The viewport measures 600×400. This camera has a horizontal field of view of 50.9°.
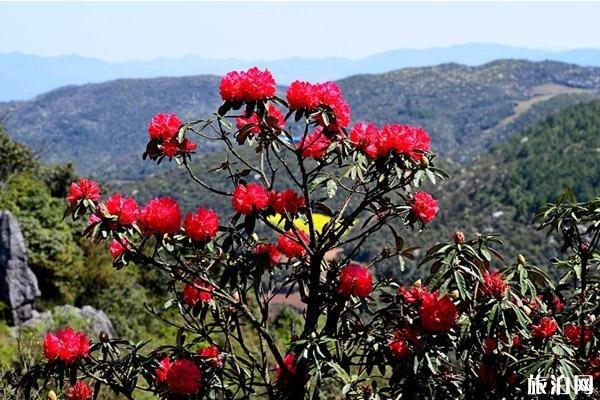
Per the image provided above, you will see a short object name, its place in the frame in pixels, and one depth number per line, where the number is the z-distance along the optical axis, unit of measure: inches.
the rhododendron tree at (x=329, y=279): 97.4
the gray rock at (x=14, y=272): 487.2
